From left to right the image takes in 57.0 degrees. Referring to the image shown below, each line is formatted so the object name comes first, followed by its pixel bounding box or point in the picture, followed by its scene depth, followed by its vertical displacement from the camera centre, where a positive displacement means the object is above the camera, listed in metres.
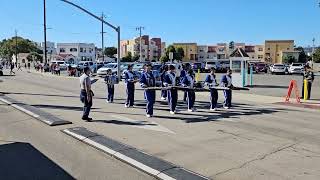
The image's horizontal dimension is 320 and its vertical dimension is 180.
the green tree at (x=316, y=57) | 69.85 +3.56
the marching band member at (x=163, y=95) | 13.34 -1.13
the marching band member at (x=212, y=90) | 10.51 -0.69
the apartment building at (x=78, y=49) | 92.35 +6.35
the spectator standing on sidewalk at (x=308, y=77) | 13.74 -0.24
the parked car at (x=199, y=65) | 41.20 +0.78
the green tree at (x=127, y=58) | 87.74 +3.56
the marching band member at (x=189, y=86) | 10.20 -0.53
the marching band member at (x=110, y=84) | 12.53 -0.64
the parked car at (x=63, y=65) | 50.26 +0.60
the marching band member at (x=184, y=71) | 10.64 -0.04
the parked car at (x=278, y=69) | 36.83 +0.31
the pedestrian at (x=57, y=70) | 38.00 -0.15
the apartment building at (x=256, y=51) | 102.17 +7.03
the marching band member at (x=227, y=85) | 10.80 -0.52
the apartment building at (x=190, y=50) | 103.86 +7.23
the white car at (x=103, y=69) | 30.73 -0.01
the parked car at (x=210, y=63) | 40.62 +0.93
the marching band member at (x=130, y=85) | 10.94 -0.59
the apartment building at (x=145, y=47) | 100.56 +8.00
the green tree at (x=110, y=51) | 114.57 +7.22
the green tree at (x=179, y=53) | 85.94 +5.14
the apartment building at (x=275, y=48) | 99.51 +8.07
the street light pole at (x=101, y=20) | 20.74 +3.68
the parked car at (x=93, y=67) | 37.16 +0.30
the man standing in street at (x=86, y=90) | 8.35 -0.59
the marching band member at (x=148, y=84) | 9.27 -0.48
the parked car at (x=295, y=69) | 37.20 +0.35
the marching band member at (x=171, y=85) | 9.74 -0.49
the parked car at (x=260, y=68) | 41.15 +0.47
